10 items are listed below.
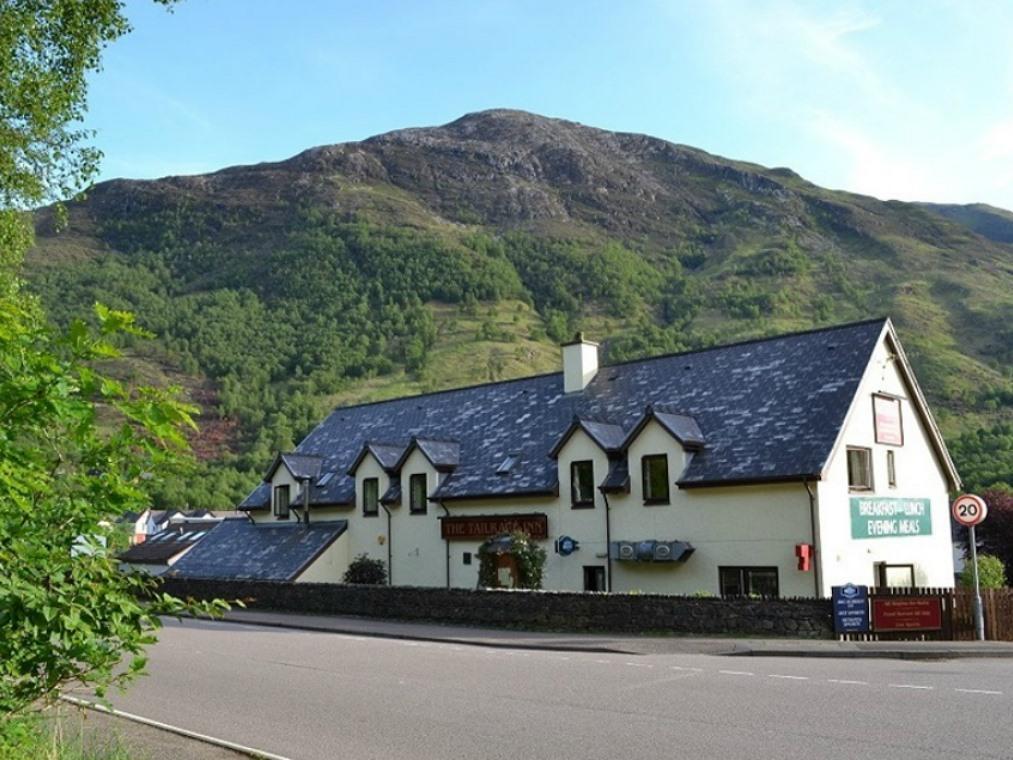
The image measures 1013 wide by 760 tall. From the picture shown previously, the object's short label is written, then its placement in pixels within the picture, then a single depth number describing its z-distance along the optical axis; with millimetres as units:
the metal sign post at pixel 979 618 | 22353
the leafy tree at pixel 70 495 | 5656
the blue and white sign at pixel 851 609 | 21891
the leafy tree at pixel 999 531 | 52781
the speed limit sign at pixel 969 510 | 21938
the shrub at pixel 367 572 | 37562
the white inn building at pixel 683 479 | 27156
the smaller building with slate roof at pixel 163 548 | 59719
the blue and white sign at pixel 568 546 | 31406
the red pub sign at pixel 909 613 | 22375
